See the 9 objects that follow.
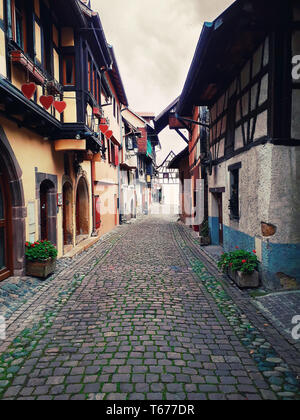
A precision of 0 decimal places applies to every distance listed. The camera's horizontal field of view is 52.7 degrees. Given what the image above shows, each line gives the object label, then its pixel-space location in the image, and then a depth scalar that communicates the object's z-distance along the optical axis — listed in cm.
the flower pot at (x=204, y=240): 1100
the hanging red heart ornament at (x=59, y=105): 705
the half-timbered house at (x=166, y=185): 5328
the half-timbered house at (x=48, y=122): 579
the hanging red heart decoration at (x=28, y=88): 568
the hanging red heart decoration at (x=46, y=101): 644
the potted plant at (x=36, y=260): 653
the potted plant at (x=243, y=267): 574
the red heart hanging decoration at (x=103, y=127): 1052
